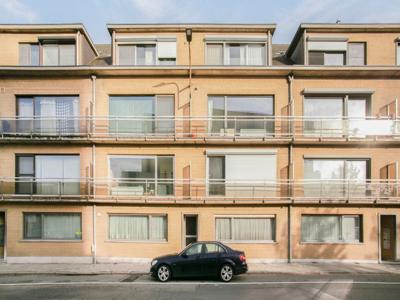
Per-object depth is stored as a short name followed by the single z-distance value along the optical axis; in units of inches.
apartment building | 647.8
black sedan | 495.8
